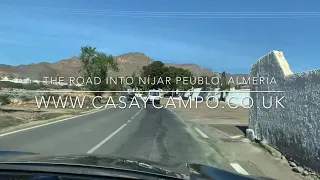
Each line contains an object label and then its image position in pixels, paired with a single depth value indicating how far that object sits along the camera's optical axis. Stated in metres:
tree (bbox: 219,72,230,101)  82.41
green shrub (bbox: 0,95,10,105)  43.20
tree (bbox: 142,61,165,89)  121.19
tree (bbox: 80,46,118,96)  65.12
